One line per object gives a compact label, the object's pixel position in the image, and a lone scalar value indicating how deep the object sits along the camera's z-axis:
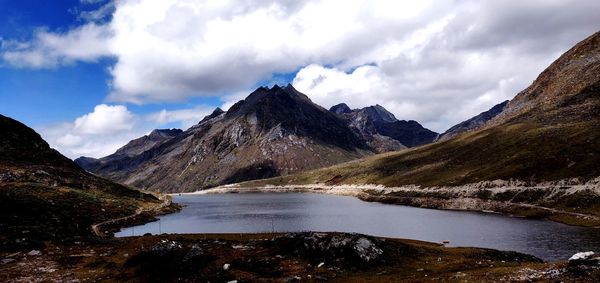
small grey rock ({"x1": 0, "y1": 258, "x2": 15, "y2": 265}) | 60.32
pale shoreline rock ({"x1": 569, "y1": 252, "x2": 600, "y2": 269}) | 37.12
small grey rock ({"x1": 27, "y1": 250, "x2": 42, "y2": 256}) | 66.78
